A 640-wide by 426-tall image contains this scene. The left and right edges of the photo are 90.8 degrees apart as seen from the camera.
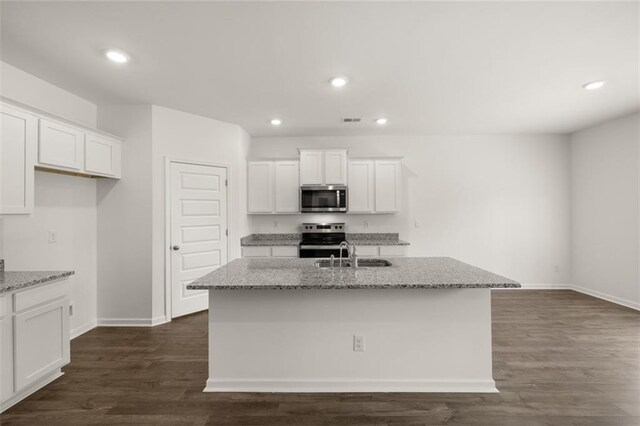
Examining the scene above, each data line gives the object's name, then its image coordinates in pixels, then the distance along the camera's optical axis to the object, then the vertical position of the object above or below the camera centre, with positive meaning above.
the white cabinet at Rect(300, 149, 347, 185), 5.04 +0.78
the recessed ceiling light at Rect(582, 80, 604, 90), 3.26 +1.35
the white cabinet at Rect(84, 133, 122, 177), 3.32 +0.67
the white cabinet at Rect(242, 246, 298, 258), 4.84 -0.56
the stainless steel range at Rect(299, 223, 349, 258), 5.13 -0.33
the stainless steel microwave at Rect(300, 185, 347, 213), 5.02 +0.25
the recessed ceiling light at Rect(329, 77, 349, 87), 3.10 +1.33
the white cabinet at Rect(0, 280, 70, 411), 2.19 -0.94
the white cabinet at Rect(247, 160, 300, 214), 5.14 +0.47
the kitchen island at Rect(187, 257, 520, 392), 2.42 -0.96
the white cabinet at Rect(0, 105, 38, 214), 2.44 +0.46
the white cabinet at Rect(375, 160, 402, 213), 5.09 +0.47
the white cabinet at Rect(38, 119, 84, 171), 2.77 +0.66
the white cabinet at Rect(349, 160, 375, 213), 5.11 +0.39
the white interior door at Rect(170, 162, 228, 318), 4.09 -0.17
